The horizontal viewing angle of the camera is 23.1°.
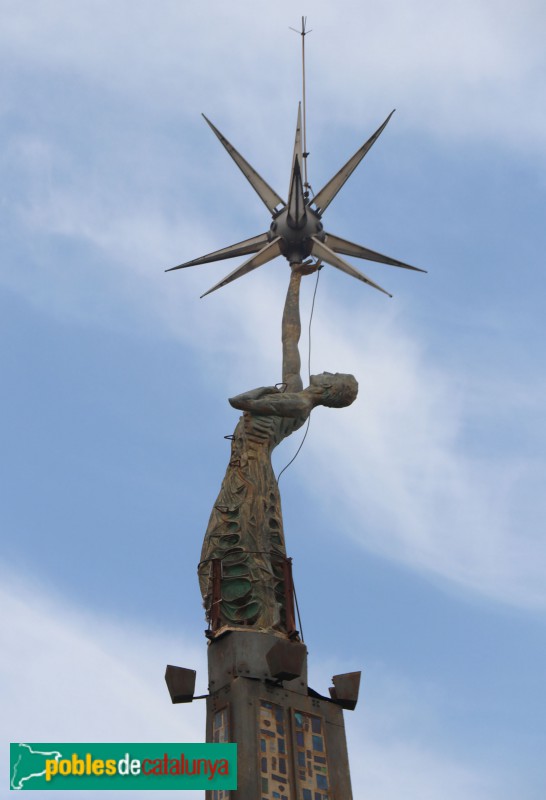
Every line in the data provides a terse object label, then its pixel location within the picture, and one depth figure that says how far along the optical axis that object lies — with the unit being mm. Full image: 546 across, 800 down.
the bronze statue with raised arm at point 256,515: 30469
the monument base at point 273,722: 27484
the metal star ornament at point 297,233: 36156
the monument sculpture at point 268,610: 28016
